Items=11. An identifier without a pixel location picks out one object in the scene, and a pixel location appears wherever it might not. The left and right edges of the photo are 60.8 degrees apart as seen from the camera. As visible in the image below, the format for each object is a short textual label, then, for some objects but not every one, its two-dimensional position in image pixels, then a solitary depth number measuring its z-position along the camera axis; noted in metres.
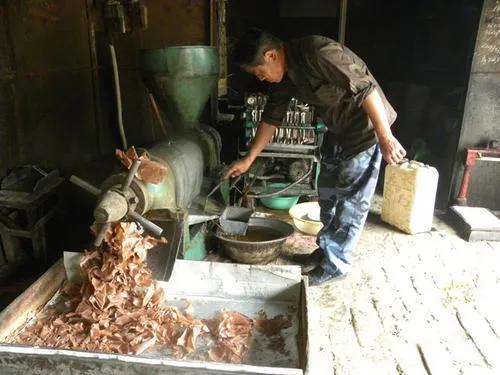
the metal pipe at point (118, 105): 3.66
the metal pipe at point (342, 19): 4.53
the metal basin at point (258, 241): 3.09
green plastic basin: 4.16
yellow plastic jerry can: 3.83
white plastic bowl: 3.78
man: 2.47
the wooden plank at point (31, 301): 1.86
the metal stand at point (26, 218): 2.92
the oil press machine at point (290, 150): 3.90
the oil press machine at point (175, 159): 2.07
